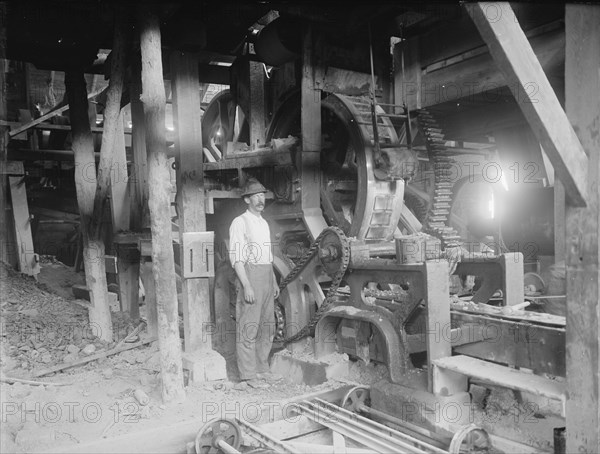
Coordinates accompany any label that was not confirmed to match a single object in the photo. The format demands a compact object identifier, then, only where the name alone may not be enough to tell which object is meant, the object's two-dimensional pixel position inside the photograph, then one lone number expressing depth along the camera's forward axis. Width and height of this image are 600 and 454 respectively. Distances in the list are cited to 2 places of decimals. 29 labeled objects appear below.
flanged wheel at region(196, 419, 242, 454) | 3.58
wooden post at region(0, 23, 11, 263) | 6.28
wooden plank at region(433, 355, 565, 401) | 3.00
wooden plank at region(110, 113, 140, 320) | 7.11
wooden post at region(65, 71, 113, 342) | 6.68
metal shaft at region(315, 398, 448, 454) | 3.29
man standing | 5.11
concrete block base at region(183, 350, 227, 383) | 5.00
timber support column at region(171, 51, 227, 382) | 5.34
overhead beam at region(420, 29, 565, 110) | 4.87
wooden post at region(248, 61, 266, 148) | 6.91
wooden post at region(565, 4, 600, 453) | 2.82
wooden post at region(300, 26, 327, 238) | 5.82
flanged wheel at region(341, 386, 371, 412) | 4.15
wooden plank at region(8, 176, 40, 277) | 8.26
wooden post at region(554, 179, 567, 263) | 5.42
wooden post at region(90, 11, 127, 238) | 5.55
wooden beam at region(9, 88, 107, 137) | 8.51
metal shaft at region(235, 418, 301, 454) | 3.34
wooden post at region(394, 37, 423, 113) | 6.33
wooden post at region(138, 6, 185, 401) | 4.41
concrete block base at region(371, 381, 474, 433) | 3.57
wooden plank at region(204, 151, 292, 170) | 5.97
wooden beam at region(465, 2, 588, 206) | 2.80
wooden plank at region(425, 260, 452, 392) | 3.69
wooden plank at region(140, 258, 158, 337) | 6.64
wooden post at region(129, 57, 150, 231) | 6.83
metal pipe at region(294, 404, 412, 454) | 3.29
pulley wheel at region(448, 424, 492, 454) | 3.21
